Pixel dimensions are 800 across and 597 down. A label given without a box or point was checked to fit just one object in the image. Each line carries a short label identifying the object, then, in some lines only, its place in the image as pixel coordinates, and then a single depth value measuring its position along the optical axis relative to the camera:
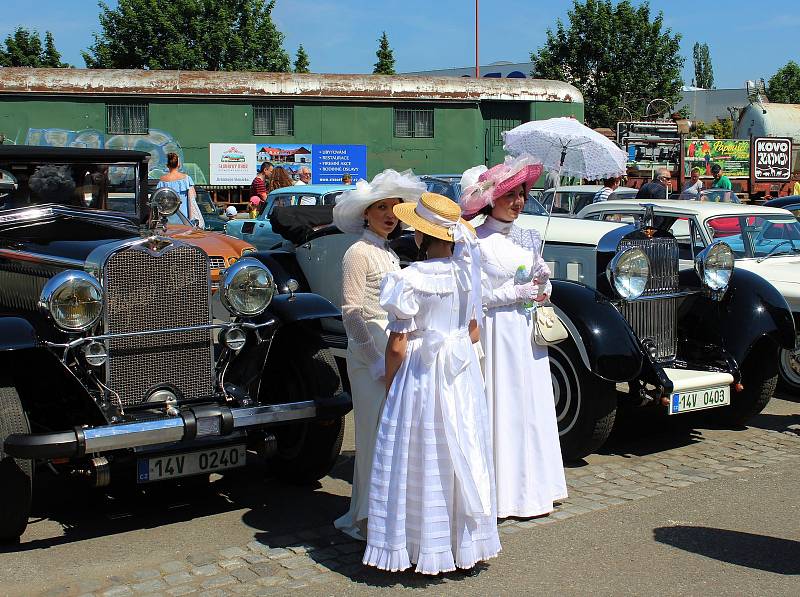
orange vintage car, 11.17
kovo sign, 20.31
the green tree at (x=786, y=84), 70.12
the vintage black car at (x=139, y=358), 4.74
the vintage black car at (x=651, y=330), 6.16
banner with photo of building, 24.19
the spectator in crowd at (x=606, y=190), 14.07
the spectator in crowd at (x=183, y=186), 12.42
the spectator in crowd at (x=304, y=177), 16.84
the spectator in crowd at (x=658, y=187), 13.43
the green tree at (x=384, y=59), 53.19
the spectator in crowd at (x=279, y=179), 16.79
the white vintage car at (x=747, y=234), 8.26
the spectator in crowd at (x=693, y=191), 14.78
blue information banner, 25.00
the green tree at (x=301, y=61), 53.71
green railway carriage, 23.03
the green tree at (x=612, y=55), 44.94
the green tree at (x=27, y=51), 52.16
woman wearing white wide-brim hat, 4.84
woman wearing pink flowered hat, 5.27
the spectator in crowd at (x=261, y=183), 17.91
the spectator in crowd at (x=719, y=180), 18.56
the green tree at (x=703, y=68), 110.25
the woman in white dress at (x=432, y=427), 4.30
